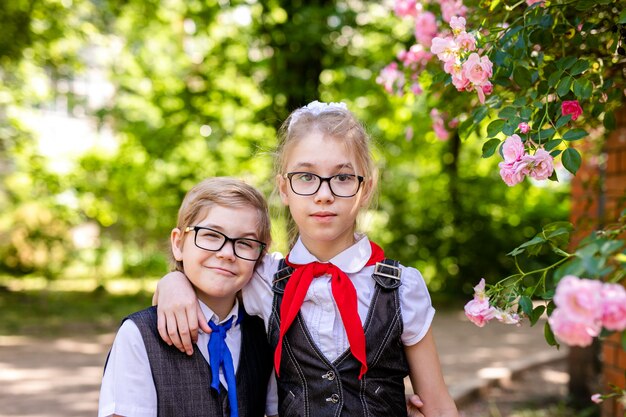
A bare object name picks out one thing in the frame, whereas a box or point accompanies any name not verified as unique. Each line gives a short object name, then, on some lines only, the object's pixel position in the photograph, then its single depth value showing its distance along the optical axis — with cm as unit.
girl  198
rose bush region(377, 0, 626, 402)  175
